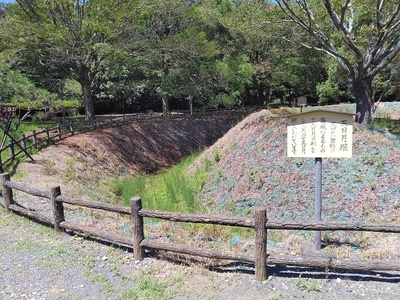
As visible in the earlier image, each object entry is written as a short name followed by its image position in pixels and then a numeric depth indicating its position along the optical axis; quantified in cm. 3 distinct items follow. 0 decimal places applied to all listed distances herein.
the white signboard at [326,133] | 457
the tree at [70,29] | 1465
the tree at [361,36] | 1003
